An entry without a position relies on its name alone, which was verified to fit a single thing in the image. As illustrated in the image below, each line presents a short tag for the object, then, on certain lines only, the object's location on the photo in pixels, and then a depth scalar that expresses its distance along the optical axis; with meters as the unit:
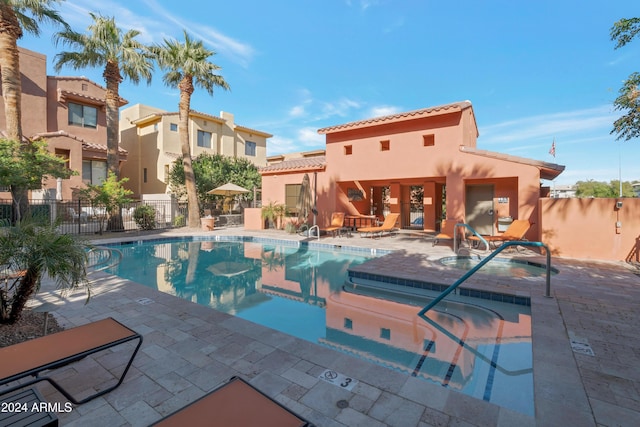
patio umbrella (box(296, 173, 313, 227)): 15.62
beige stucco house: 25.41
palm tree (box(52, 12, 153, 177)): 14.86
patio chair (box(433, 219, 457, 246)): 11.34
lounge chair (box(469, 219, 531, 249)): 9.54
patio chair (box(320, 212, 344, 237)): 14.63
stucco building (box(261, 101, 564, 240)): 11.38
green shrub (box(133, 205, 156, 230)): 16.80
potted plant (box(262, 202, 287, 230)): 17.47
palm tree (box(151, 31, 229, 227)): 16.64
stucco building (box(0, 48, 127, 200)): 19.27
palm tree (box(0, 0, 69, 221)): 11.41
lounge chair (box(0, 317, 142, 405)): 2.19
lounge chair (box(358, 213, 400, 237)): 13.22
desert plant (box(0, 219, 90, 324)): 3.61
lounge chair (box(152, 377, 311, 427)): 1.73
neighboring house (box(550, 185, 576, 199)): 46.93
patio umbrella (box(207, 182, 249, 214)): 19.38
